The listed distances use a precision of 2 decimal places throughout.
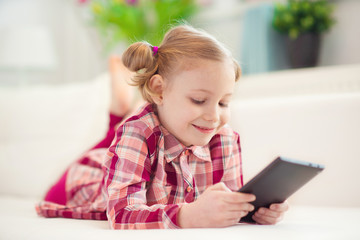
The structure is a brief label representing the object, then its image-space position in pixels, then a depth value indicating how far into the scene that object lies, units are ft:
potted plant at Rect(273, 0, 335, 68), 6.99
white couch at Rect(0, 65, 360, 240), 2.98
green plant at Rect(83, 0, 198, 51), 8.91
